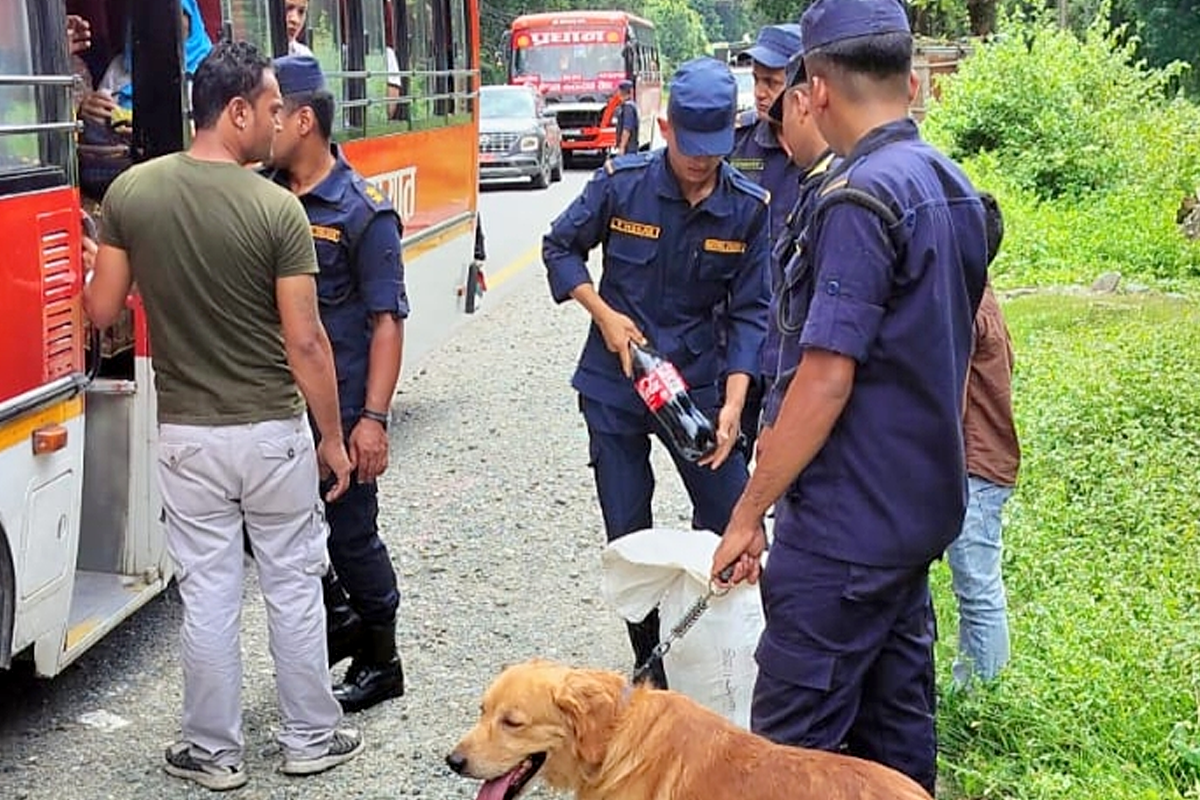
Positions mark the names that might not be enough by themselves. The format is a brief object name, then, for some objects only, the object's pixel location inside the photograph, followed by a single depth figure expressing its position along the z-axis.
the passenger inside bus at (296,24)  6.61
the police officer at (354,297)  4.59
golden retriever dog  2.97
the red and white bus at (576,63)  31.22
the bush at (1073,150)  14.05
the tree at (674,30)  93.31
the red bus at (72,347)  4.29
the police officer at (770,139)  5.91
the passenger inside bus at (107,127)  5.74
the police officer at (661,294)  4.74
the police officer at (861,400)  2.99
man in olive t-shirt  4.15
